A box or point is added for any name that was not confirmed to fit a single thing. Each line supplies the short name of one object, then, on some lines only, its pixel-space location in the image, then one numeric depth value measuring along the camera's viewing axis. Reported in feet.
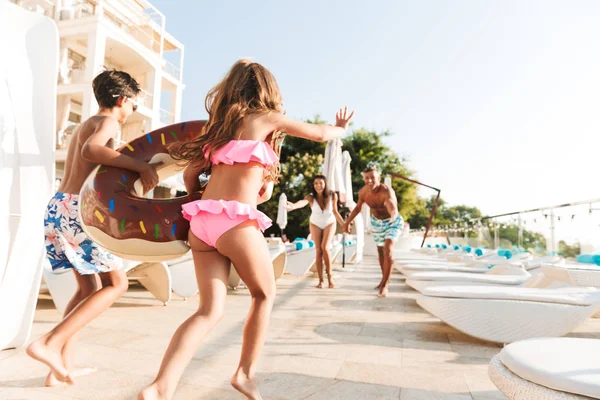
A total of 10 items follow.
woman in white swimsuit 21.09
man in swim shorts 18.47
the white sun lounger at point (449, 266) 17.38
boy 6.36
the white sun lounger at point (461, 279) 12.70
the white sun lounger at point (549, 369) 3.60
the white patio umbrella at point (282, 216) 33.71
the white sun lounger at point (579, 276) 10.88
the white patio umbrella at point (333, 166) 29.27
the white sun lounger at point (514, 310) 8.64
